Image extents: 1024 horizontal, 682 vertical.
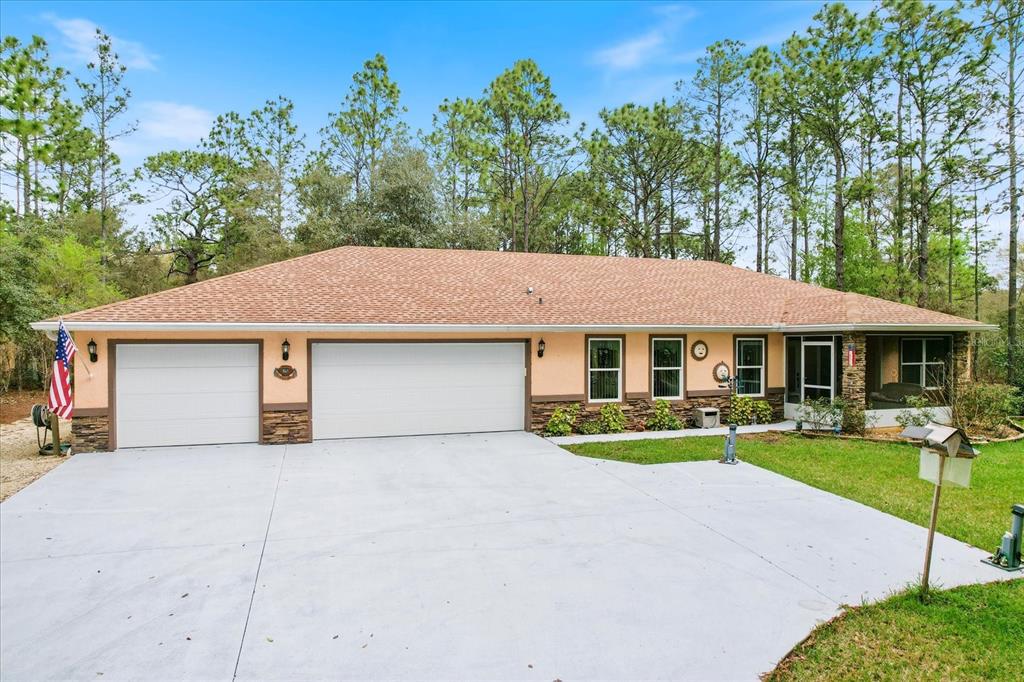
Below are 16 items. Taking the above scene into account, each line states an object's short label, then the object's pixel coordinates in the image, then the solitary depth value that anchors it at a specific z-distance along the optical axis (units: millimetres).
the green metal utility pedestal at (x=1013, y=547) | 5125
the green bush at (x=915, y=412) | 12117
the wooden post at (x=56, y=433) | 9742
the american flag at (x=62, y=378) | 8641
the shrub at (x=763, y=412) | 13367
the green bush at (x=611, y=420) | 12312
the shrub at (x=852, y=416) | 11891
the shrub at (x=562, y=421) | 11938
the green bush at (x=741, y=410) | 13125
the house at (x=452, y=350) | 10148
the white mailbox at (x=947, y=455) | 4375
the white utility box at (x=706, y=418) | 12758
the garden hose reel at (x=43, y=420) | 9961
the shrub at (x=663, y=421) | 12648
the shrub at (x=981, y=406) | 11891
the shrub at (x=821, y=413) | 11991
